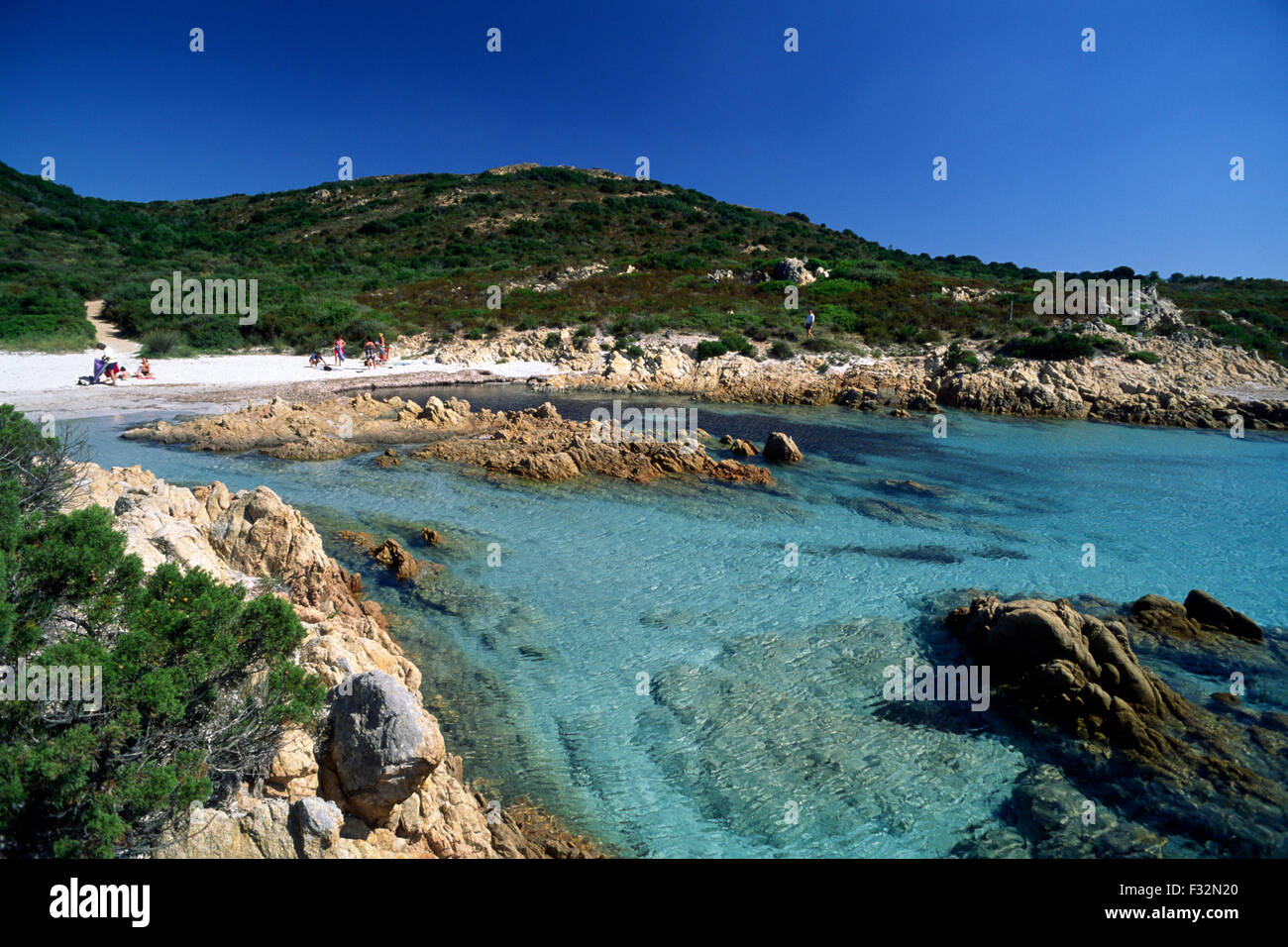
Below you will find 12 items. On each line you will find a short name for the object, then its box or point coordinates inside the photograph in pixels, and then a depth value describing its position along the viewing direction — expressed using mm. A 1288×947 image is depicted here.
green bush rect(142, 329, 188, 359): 26467
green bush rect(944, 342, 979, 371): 30109
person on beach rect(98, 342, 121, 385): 21750
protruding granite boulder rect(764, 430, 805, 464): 16688
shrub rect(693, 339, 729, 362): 32656
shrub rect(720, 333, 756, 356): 33156
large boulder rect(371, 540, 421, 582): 9062
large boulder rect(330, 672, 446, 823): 3730
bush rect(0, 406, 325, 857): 2639
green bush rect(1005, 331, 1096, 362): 30547
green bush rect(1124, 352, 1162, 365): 30578
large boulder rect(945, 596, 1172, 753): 5910
